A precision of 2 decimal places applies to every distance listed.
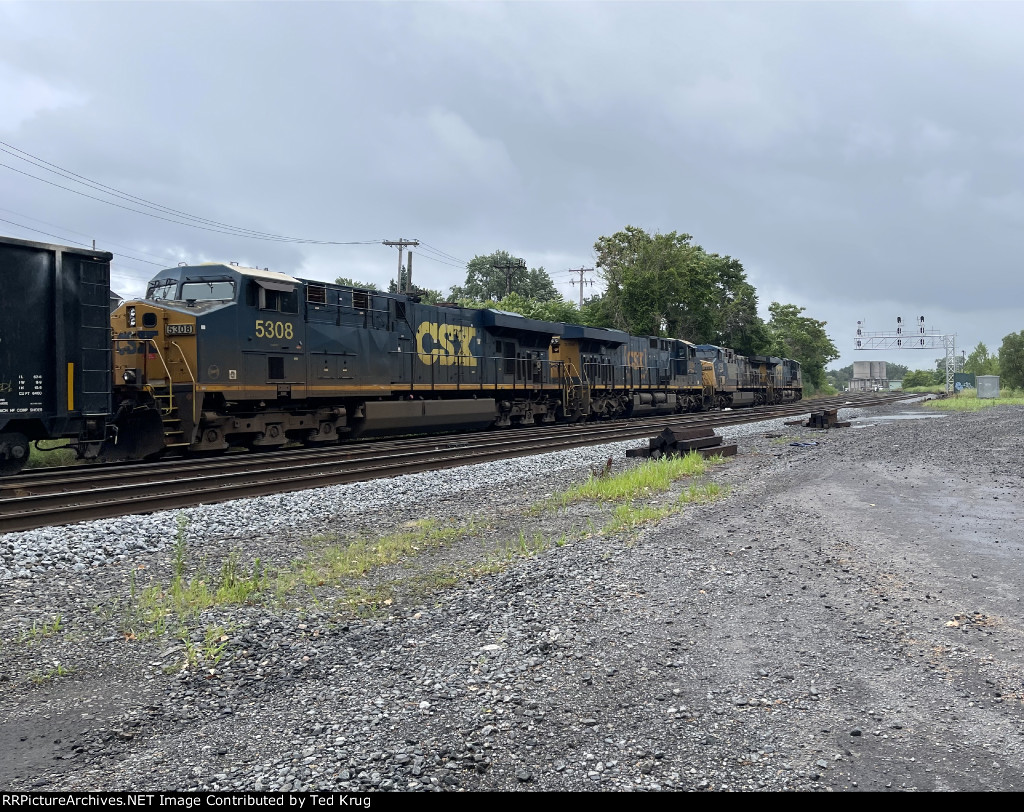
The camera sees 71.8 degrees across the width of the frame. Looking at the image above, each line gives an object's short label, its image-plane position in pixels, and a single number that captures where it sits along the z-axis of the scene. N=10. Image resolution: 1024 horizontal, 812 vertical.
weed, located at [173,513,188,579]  6.22
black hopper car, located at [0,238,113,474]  9.45
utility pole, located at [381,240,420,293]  40.91
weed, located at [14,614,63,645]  4.77
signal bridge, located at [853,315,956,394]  76.04
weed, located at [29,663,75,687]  4.20
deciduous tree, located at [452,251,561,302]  76.62
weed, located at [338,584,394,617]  5.26
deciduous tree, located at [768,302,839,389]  88.50
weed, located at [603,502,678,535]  7.96
